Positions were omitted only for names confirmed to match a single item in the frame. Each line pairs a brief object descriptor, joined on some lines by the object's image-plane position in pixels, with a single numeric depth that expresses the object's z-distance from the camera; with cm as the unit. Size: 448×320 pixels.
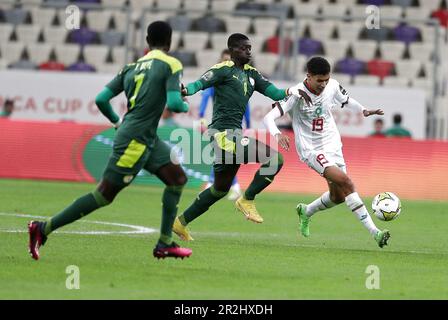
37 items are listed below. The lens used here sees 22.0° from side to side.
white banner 2562
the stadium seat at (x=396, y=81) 2709
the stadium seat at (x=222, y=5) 2933
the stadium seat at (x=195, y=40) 2791
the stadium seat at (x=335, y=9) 2917
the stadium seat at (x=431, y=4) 2944
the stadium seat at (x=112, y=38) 2798
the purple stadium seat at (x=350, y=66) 2711
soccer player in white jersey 1382
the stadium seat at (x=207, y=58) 2723
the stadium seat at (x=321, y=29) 2798
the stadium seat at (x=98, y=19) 2847
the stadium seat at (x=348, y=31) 2814
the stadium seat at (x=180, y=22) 2800
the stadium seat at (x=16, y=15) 2850
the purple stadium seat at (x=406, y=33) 2789
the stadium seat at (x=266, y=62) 2705
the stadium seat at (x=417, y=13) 2909
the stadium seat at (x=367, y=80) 2692
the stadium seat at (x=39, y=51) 2788
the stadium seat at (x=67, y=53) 2775
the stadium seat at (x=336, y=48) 2777
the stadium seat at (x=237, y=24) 2800
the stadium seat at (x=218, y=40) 2789
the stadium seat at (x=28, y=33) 2822
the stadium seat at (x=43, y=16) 2859
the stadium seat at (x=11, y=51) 2783
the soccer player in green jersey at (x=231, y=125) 1413
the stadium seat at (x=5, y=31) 2795
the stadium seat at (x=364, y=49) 2786
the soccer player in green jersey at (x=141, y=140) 1137
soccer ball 1414
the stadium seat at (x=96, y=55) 2778
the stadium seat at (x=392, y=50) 2781
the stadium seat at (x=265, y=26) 2808
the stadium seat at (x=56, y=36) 2812
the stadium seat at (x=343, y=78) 2662
